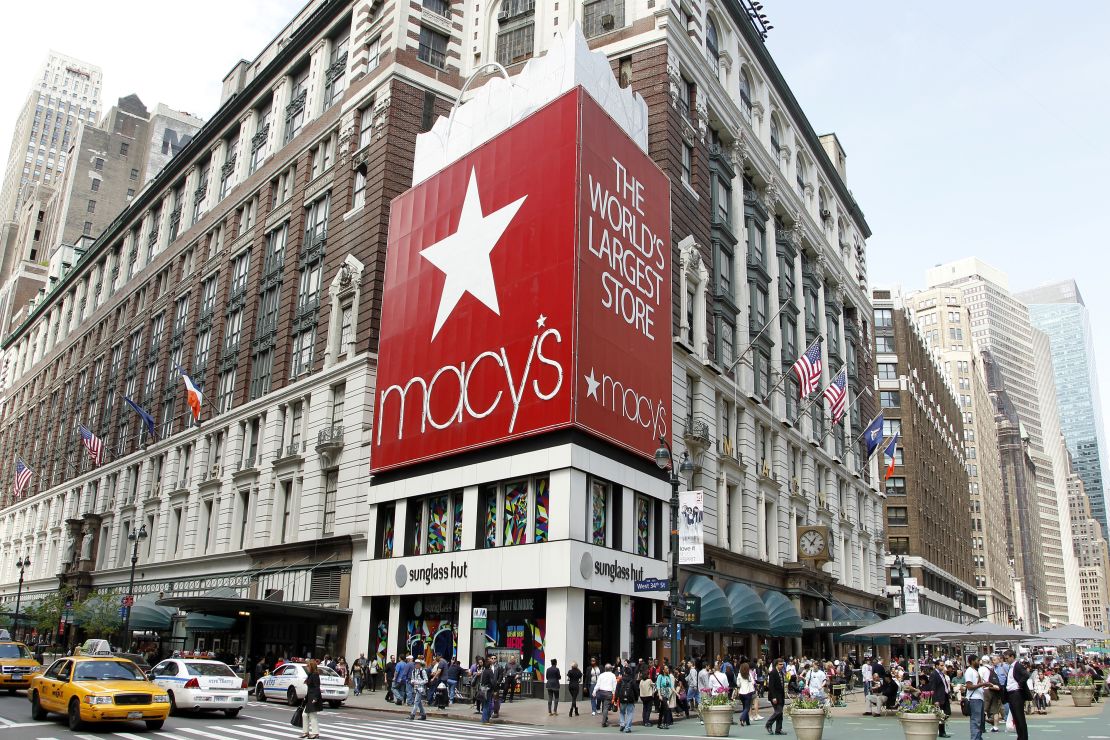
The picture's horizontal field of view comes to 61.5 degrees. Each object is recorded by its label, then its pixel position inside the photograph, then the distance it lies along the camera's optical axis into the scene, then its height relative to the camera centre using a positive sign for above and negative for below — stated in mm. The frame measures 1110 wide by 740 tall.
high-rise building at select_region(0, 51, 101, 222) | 192375 +91497
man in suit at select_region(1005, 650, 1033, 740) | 20266 -1244
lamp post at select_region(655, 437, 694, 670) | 25500 +2718
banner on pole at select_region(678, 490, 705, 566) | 29953 +3056
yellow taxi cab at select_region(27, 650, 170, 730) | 20828 -1846
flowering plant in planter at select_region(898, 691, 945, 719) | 20484 -1643
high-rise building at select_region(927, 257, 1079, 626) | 172000 +51946
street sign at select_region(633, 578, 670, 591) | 26172 +1124
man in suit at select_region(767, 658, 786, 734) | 25375 -1795
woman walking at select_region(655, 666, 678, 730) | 27750 -2055
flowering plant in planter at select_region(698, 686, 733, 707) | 23516 -1771
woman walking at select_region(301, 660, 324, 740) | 20594 -1995
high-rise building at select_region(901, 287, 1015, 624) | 151375 +33620
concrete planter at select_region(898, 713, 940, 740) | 20219 -1953
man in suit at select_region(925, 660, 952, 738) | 26281 -1513
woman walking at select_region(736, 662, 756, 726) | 28625 -1921
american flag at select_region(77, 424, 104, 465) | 67812 +11765
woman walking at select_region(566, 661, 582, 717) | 29497 -1872
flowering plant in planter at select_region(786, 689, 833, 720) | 22016 -1687
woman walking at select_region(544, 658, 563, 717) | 29625 -1997
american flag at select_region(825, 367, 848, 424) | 49594 +12145
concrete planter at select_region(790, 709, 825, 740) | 21453 -2070
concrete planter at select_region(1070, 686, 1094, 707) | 38500 -2340
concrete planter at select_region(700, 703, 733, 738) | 23438 -2250
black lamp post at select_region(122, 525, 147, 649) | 47156 -485
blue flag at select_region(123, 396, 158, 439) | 59594 +12121
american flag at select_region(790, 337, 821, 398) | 44156 +11951
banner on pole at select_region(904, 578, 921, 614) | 70100 +2894
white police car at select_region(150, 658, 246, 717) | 26125 -1977
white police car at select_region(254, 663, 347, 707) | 32031 -2404
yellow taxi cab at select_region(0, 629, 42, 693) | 30938 -1928
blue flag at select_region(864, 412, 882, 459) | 58084 +11885
